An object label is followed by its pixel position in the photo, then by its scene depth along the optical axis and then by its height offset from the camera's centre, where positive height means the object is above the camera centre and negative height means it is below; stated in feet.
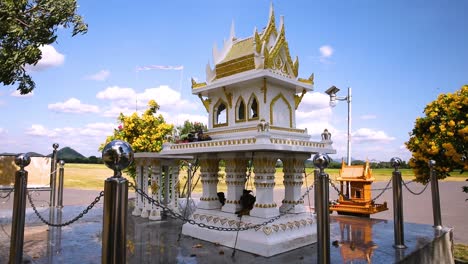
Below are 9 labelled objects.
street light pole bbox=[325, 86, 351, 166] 42.84 +8.16
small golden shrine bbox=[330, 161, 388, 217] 35.91 -3.80
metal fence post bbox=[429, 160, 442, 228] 26.98 -3.15
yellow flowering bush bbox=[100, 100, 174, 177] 44.39 +3.71
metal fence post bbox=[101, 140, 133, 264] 9.34 -1.43
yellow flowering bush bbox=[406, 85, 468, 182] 28.09 +2.14
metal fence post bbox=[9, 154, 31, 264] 17.24 -3.45
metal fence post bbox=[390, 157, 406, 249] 22.11 -3.53
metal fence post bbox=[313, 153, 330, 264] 14.89 -2.92
